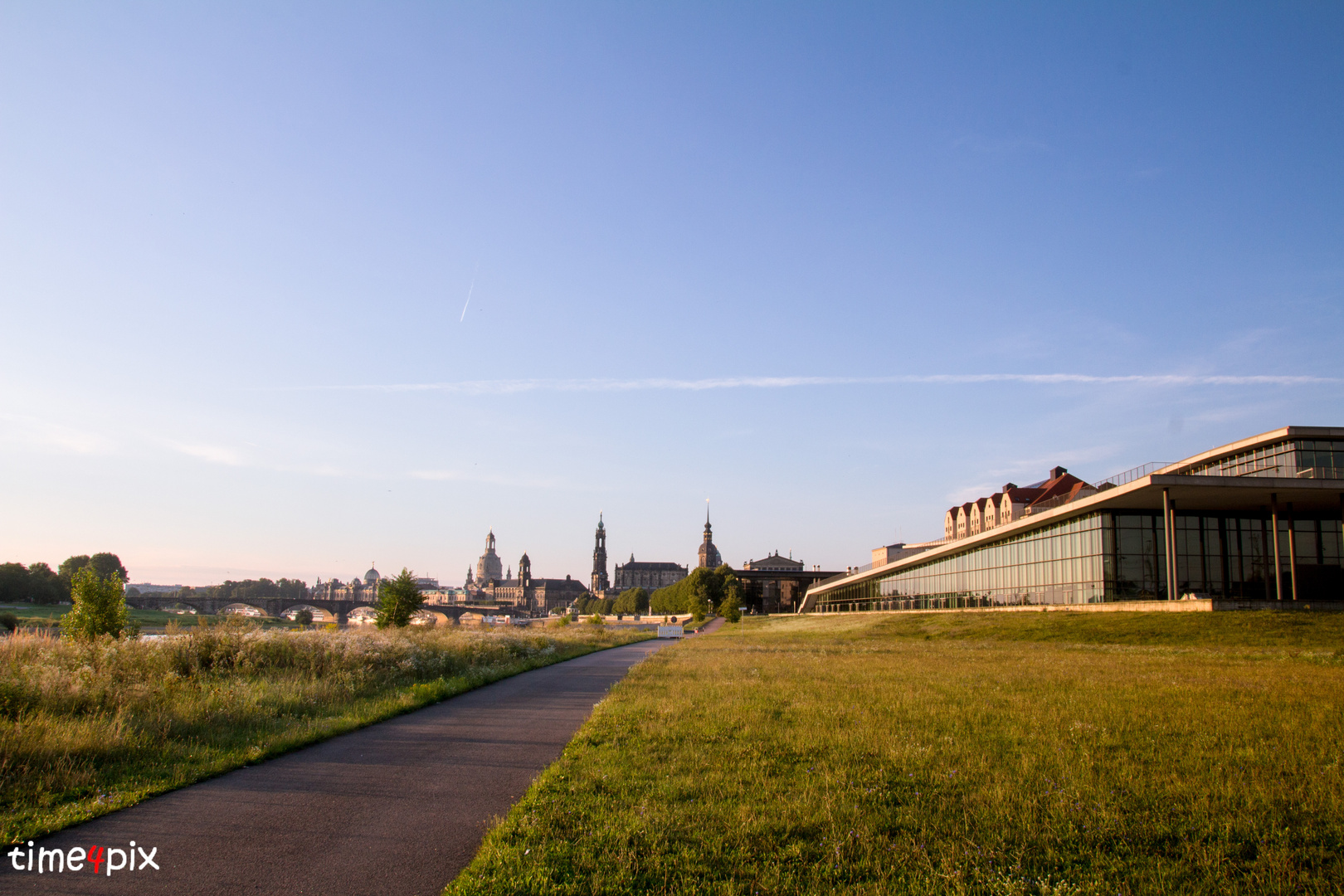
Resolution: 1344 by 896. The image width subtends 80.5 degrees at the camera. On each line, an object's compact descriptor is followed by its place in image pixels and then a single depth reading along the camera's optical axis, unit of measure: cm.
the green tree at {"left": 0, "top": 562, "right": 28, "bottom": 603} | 11675
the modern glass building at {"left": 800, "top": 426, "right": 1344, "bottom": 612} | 4519
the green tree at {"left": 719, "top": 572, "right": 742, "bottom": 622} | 11369
